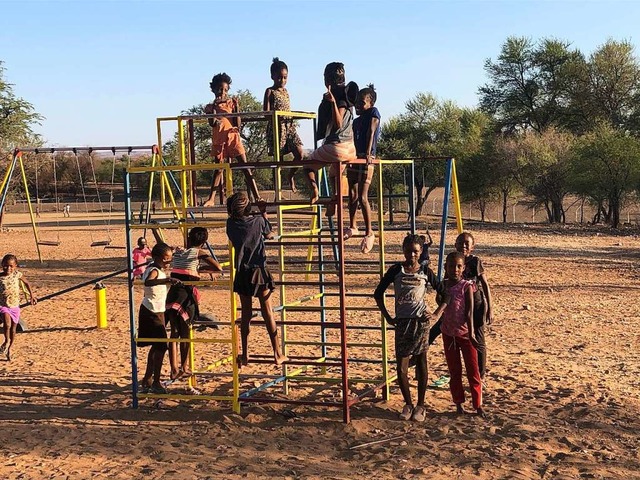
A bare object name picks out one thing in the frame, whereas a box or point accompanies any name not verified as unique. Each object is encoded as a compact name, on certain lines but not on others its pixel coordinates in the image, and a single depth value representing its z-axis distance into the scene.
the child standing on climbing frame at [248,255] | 7.33
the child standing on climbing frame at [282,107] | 8.82
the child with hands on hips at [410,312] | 7.32
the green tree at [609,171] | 35.97
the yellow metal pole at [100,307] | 12.70
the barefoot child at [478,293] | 7.54
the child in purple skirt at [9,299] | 10.52
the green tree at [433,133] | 50.91
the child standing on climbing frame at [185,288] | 8.07
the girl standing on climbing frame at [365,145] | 7.79
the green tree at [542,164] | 43.31
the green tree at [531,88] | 57.69
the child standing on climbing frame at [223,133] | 9.16
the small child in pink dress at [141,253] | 13.38
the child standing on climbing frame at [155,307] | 8.04
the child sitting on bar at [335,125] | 7.48
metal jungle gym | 7.44
